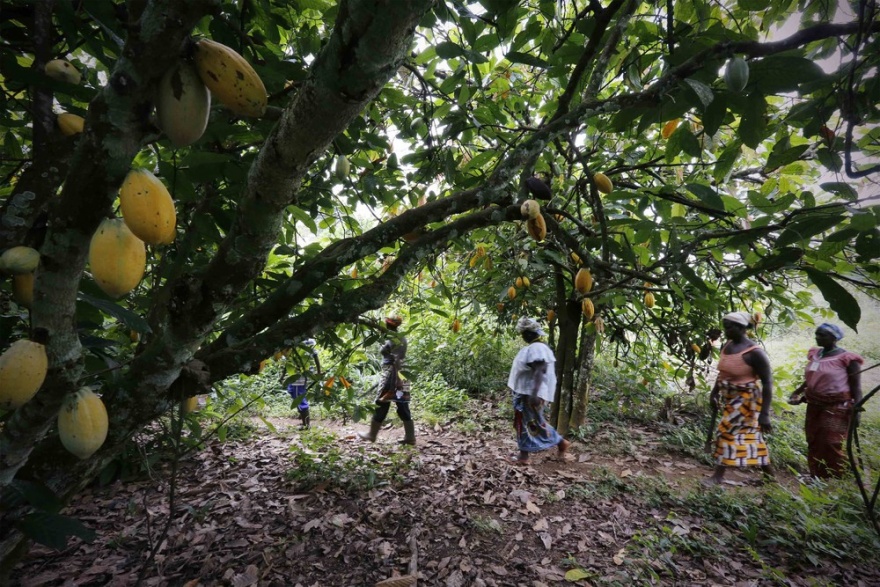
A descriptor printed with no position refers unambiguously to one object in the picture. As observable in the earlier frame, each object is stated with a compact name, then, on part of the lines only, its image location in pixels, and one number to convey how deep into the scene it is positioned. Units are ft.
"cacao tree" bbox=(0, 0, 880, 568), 2.20
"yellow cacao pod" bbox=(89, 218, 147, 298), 2.23
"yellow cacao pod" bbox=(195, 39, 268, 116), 2.04
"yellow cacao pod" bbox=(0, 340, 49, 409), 2.29
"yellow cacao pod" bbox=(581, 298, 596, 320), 10.32
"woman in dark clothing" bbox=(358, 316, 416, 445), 13.69
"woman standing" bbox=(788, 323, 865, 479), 11.29
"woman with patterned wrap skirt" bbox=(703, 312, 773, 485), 11.19
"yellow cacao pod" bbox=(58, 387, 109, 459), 2.69
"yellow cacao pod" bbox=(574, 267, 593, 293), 7.18
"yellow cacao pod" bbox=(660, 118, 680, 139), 6.28
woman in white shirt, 12.81
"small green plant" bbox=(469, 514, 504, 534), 8.89
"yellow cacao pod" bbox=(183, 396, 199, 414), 4.67
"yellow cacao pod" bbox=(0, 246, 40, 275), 2.34
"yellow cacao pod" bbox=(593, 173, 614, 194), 6.01
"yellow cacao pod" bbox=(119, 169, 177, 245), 2.16
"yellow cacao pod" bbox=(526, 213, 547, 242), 4.93
